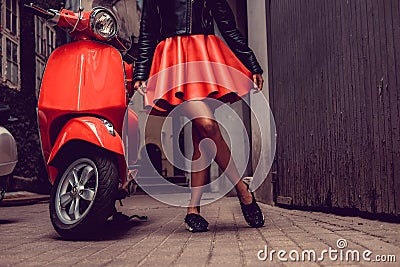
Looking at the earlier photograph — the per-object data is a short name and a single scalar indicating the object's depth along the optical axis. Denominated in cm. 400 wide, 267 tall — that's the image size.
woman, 281
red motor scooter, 260
